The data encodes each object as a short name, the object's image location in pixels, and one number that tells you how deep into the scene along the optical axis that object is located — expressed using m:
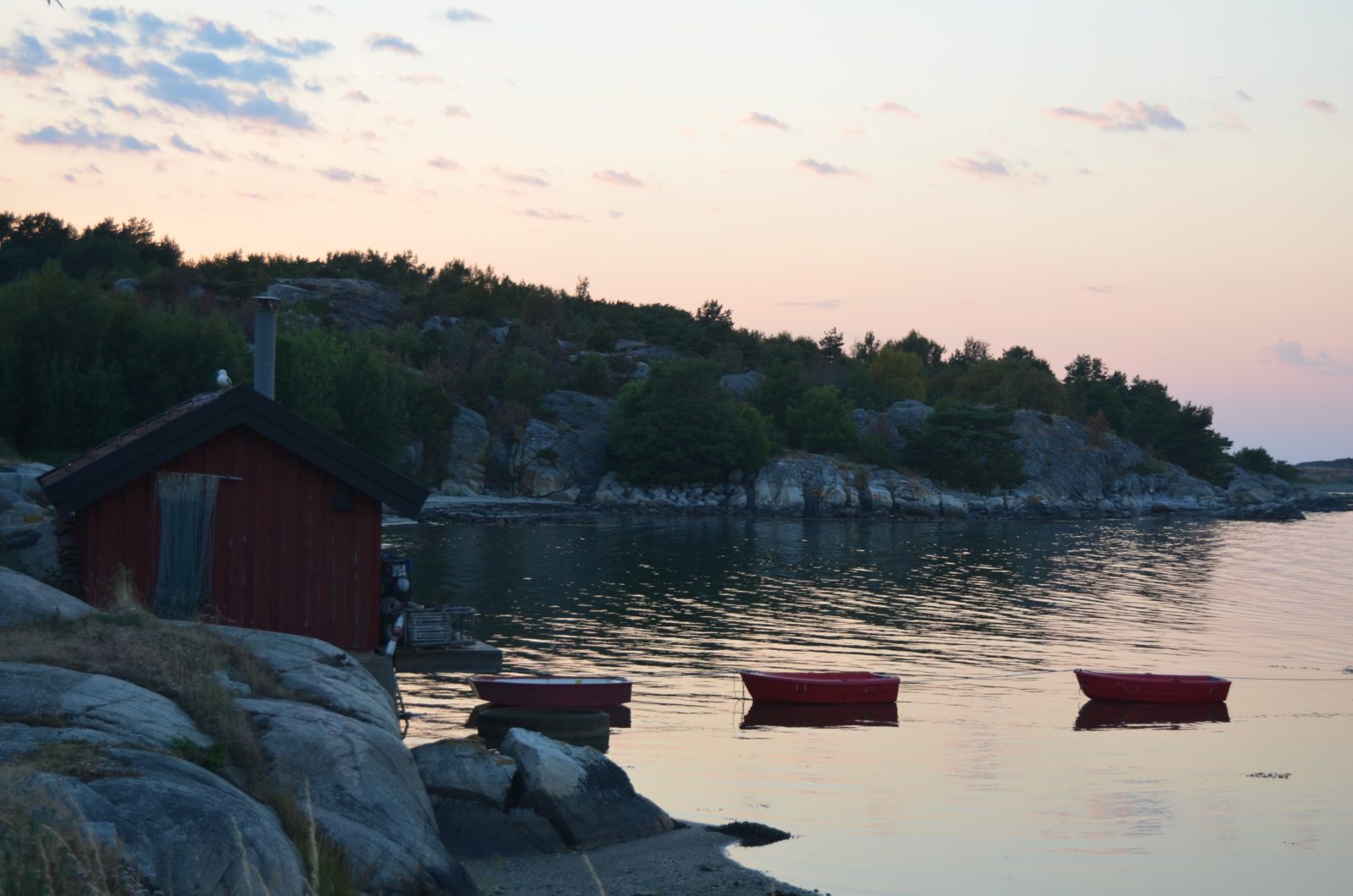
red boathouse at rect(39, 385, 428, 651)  20.17
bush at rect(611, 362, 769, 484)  99.00
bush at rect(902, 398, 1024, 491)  110.75
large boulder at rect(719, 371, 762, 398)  119.69
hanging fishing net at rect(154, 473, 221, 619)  20.28
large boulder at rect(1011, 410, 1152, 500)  117.06
